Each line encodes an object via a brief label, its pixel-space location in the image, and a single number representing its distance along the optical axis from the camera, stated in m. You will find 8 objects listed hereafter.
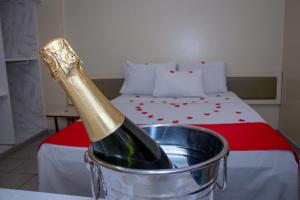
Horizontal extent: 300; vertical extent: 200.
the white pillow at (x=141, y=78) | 2.89
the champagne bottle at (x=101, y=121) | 0.38
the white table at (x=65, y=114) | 2.89
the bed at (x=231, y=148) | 1.32
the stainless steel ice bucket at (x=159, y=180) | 0.33
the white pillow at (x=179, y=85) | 2.68
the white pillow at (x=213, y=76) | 2.84
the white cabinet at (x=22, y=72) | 3.05
